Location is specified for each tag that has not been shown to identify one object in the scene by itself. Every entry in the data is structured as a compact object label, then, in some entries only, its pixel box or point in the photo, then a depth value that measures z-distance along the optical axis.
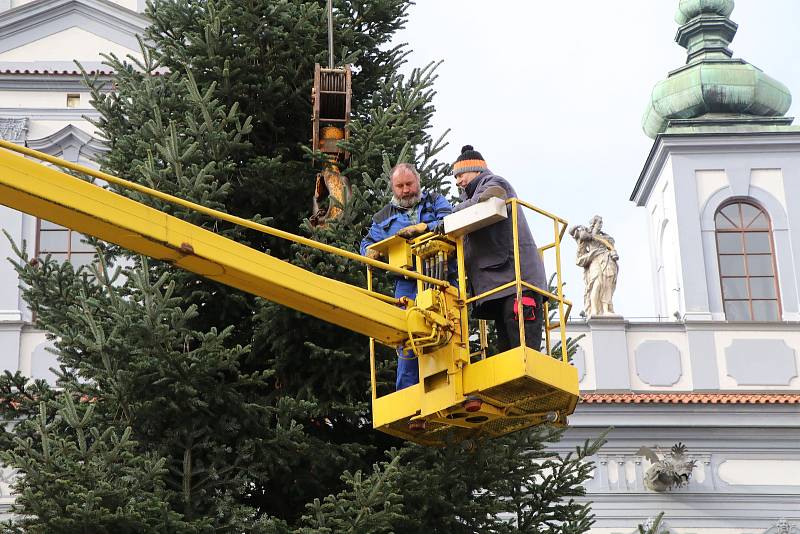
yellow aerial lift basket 10.51
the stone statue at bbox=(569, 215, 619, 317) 26.19
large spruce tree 10.76
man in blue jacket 11.20
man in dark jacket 10.84
